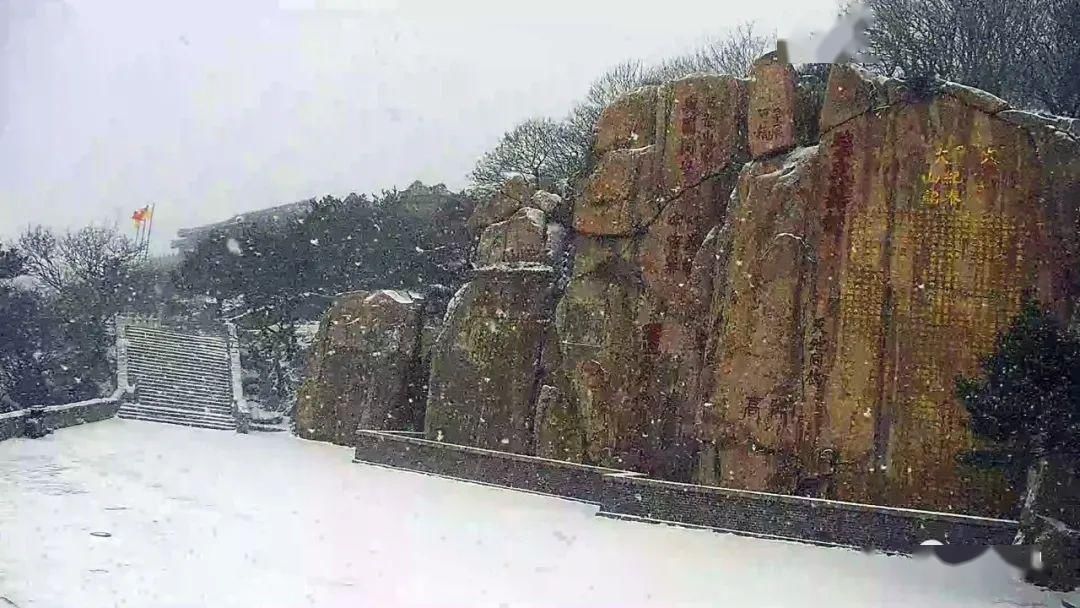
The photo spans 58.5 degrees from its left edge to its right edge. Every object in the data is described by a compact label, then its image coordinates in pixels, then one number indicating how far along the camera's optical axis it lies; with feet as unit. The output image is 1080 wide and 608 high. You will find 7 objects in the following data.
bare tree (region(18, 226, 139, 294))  85.35
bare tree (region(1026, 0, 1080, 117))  44.06
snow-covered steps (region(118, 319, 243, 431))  69.00
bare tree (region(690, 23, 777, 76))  76.84
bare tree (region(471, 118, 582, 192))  82.84
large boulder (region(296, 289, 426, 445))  60.44
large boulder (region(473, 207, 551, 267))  50.37
